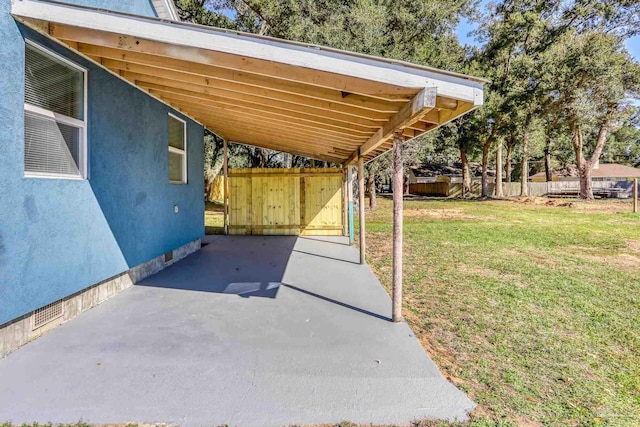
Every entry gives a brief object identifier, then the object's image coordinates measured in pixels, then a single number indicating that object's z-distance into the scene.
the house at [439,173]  41.38
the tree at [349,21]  12.13
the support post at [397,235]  3.61
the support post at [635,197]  14.74
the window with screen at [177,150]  6.34
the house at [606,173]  35.34
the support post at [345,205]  9.72
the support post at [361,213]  6.30
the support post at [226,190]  9.67
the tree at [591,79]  17.53
